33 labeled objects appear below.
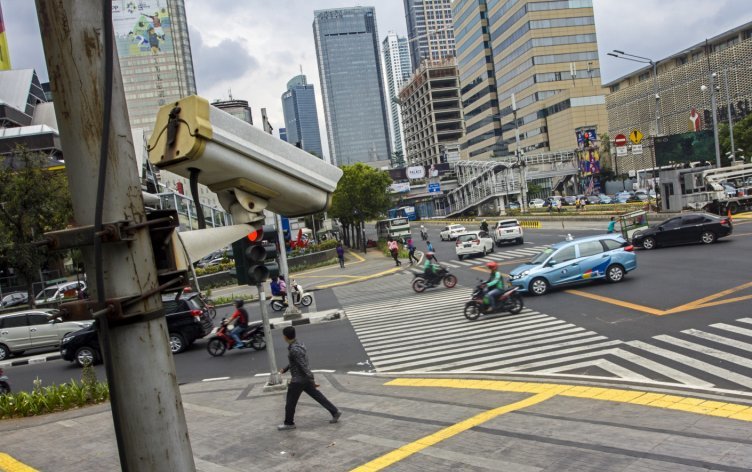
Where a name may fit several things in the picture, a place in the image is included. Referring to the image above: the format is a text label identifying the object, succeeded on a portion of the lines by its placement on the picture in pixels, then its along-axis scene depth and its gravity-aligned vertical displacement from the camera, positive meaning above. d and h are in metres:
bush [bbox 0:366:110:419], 12.32 -2.85
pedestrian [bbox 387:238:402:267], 37.91 -2.24
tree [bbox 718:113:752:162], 60.22 +3.05
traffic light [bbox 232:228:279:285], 10.03 -0.49
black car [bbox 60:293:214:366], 17.98 -2.54
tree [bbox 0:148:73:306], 29.73 +2.59
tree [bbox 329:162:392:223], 53.34 +2.05
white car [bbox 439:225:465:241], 54.53 -2.40
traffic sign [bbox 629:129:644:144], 45.97 +3.40
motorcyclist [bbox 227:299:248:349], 16.89 -2.55
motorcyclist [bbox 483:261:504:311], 17.88 -2.56
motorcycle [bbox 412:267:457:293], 24.52 -2.88
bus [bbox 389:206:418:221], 80.44 -0.05
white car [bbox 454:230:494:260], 36.88 -2.51
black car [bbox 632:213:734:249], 27.86 -2.57
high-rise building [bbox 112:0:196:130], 155.25 +48.30
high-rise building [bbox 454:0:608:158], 100.62 +21.38
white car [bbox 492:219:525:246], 41.31 -2.31
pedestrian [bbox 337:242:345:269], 40.87 -2.36
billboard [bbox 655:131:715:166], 51.53 +2.39
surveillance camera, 3.02 +0.38
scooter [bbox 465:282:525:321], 17.80 -3.01
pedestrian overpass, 75.88 +2.59
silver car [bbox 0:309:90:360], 21.31 -2.45
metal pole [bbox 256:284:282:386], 12.37 -2.50
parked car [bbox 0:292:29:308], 37.74 -2.27
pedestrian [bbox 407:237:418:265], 37.62 -2.48
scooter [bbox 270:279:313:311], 25.64 -3.04
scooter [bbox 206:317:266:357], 16.97 -2.91
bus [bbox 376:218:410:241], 56.24 -1.39
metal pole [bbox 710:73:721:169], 42.38 +1.65
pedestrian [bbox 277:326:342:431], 9.20 -2.40
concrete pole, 2.49 +0.15
